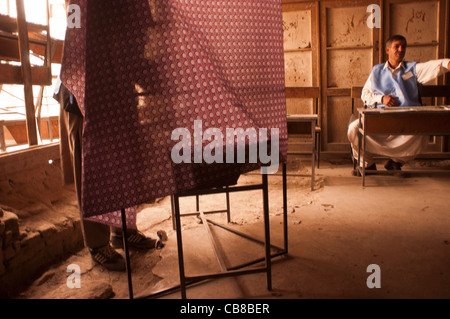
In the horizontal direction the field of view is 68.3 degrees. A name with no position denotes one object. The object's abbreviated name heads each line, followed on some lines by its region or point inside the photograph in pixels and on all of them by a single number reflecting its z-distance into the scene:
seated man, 3.71
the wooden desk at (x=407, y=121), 3.11
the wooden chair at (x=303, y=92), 4.11
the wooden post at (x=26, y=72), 2.39
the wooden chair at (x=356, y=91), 4.17
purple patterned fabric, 1.32
